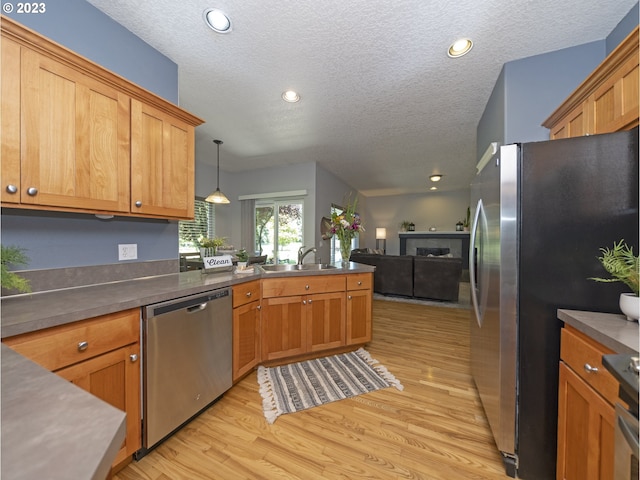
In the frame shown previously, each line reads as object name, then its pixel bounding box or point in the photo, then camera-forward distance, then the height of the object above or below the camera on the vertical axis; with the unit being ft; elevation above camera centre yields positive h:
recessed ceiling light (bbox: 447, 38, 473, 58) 6.18 +5.02
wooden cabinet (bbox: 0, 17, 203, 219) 3.79 +1.94
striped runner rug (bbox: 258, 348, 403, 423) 5.98 -4.00
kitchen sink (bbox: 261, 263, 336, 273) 8.95 -1.07
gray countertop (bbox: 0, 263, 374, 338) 3.22 -1.04
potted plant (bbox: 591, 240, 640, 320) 3.18 -0.45
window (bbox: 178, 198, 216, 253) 15.16 +0.78
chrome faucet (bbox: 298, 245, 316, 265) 9.24 -0.69
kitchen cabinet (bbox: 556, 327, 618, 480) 2.86 -2.27
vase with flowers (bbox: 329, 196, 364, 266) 9.05 +0.44
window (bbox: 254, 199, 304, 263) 17.30 +0.73
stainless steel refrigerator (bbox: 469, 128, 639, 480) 3.83 -0.27
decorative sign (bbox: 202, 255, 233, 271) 7.03 -0.70
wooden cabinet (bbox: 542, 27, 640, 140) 3.90 +2.68
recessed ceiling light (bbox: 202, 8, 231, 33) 5.44 +5.06
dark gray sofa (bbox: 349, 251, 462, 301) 14.93 -2.35
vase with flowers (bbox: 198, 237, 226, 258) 8.70 -0.15
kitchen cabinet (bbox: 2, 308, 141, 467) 3.26 -1.76
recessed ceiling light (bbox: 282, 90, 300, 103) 8.56 +5.16
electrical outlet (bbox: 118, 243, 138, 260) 5.94 -0.31
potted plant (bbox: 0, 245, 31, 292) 3.12 -0.46
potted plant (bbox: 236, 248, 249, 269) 8.70 -0.62
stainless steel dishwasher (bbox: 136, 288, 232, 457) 4.43 -2.49
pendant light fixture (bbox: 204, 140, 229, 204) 13.37 +2.24
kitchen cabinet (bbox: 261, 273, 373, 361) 7.38 -2.45
